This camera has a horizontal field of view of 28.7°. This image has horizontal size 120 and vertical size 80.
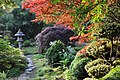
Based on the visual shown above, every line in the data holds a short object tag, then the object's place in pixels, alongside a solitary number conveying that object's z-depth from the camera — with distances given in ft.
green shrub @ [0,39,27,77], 28.48
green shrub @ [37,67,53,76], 27.25
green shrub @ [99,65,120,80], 15.23
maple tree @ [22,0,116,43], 11.81
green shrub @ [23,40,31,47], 57.11
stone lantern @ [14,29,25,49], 44.50
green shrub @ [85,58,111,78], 17.47
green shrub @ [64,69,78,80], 21.07
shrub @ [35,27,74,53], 41.01
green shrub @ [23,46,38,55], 47.21
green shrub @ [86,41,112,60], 19.38
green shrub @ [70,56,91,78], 20.45
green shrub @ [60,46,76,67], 27.37
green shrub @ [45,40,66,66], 29.81
